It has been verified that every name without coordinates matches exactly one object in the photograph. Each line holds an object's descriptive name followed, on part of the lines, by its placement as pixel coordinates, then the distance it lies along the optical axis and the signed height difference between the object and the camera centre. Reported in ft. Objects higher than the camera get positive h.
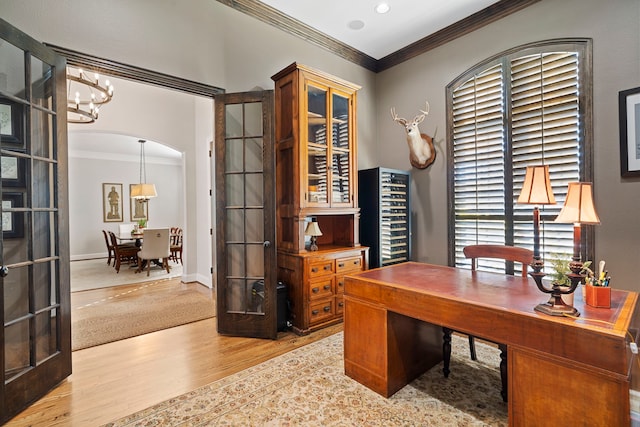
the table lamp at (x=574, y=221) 4.54 -0.19
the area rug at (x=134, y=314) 10.30 -4.09
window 9.15 +2.30
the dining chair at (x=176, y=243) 23.65 -2.58
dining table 21.42 -1.84
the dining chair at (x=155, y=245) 19.47 -2.15
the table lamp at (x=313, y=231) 10.70 -0.75
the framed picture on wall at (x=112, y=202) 28.53 +0.92
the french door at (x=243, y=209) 9.95 +0.06
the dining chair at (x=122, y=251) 21.53 -2.83
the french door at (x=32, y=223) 6.32 -0.25
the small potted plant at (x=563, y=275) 4.83 -1.09
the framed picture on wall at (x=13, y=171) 6.37 +0.88
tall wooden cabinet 10.21 +0.98
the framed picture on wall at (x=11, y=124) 6.32 +1.86
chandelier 11.94 +5.18
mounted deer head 12.12 +2.69
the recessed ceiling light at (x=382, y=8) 10.55 +7.04
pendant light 24.17 +1.63
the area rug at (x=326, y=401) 5.99 -4.09
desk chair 6.59 -1.23
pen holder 4.83 -1.41
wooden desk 4.11 -2.10
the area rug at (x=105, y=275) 17.58 -4.13
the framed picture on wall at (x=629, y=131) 8.09 +2.05
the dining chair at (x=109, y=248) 23.52 -2.77
